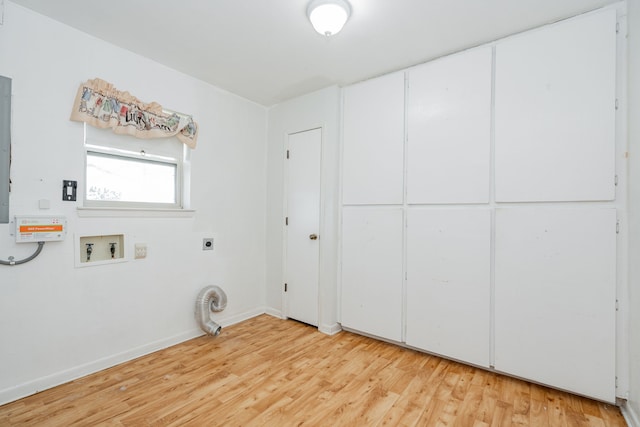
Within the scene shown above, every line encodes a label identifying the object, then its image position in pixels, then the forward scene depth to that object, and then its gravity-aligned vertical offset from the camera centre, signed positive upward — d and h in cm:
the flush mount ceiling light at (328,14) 182 +132
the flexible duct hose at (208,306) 282 -95
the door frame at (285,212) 345 +3
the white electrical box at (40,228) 190 -12
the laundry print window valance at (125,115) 218 +84
